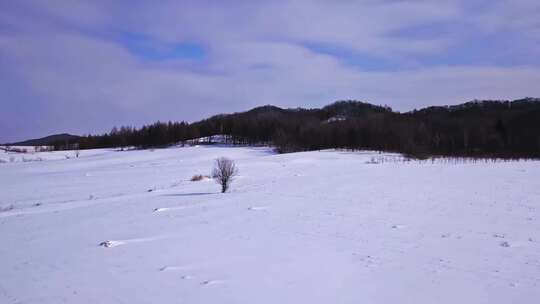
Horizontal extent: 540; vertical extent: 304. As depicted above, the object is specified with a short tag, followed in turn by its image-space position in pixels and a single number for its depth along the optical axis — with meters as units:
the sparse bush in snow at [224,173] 21.55
